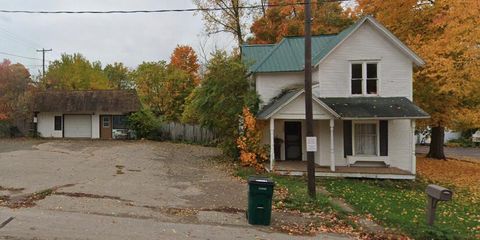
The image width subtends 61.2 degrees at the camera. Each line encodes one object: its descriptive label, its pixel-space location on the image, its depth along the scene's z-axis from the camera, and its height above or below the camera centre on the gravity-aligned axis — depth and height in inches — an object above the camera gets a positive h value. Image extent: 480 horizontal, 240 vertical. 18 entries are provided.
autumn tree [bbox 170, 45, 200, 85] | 2373.3 +407.1
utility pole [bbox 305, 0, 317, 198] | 471.8 +27.4
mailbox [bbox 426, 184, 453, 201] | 345.7 -57.4
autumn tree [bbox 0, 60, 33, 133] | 1433.3 +115.9
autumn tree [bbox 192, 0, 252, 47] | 1503.4 +411.9
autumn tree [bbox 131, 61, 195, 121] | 1722.4 +168.4
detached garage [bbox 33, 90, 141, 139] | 1501.0 +42.7
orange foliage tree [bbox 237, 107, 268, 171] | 765.3 -33.5
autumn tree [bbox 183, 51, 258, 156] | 844.7 +65.8
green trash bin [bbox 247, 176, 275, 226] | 367.2 -67.5
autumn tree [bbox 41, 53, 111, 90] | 1920.9 +265.4
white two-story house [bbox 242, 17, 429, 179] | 748.0 +61.1
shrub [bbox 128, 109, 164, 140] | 1478.8 +8.8
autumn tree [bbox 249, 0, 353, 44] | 1284.4 +355.0
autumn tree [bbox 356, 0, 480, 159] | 675.4 +142.6
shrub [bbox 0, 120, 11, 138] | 1466.5 -5.8
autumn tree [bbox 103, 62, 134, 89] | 3043.8 +401.4
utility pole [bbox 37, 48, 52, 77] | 2483.8 +468.0
